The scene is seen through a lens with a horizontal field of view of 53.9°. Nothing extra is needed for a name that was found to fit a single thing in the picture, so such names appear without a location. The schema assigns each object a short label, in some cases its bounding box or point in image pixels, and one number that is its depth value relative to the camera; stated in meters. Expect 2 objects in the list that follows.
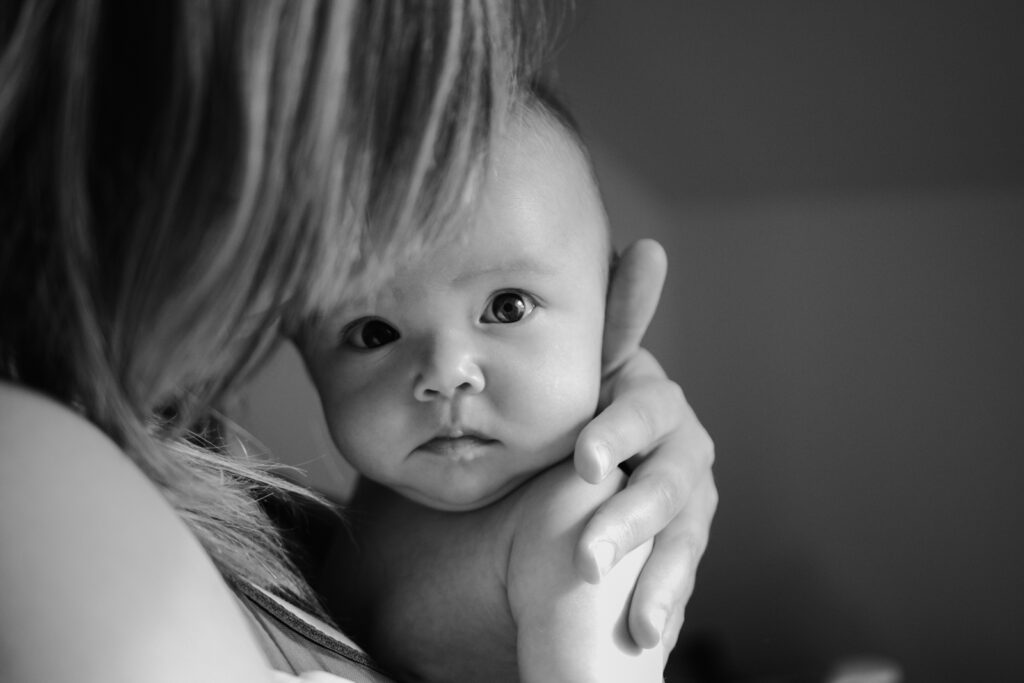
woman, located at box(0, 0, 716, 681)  0.34
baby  0.61
